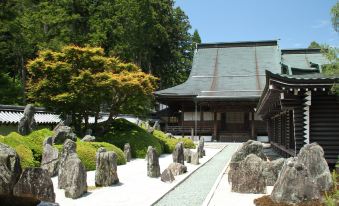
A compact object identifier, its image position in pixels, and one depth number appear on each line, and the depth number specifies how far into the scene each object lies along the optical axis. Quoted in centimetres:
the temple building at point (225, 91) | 3650
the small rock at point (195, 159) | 1833
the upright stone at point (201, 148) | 2107
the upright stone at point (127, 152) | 1942
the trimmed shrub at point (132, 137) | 2117
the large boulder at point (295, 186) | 870
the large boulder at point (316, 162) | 998
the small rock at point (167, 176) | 1306
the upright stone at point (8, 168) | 823
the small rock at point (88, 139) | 1876
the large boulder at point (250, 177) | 1063
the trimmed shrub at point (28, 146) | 1388
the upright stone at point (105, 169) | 1211
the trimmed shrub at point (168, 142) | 2494
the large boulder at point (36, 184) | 910
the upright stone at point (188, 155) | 1911
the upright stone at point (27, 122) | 1873
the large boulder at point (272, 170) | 1246
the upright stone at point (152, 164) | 1412
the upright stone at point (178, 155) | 1686
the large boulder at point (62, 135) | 1743
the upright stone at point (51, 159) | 1401
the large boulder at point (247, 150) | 1324
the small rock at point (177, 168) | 1457
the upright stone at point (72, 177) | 1031
